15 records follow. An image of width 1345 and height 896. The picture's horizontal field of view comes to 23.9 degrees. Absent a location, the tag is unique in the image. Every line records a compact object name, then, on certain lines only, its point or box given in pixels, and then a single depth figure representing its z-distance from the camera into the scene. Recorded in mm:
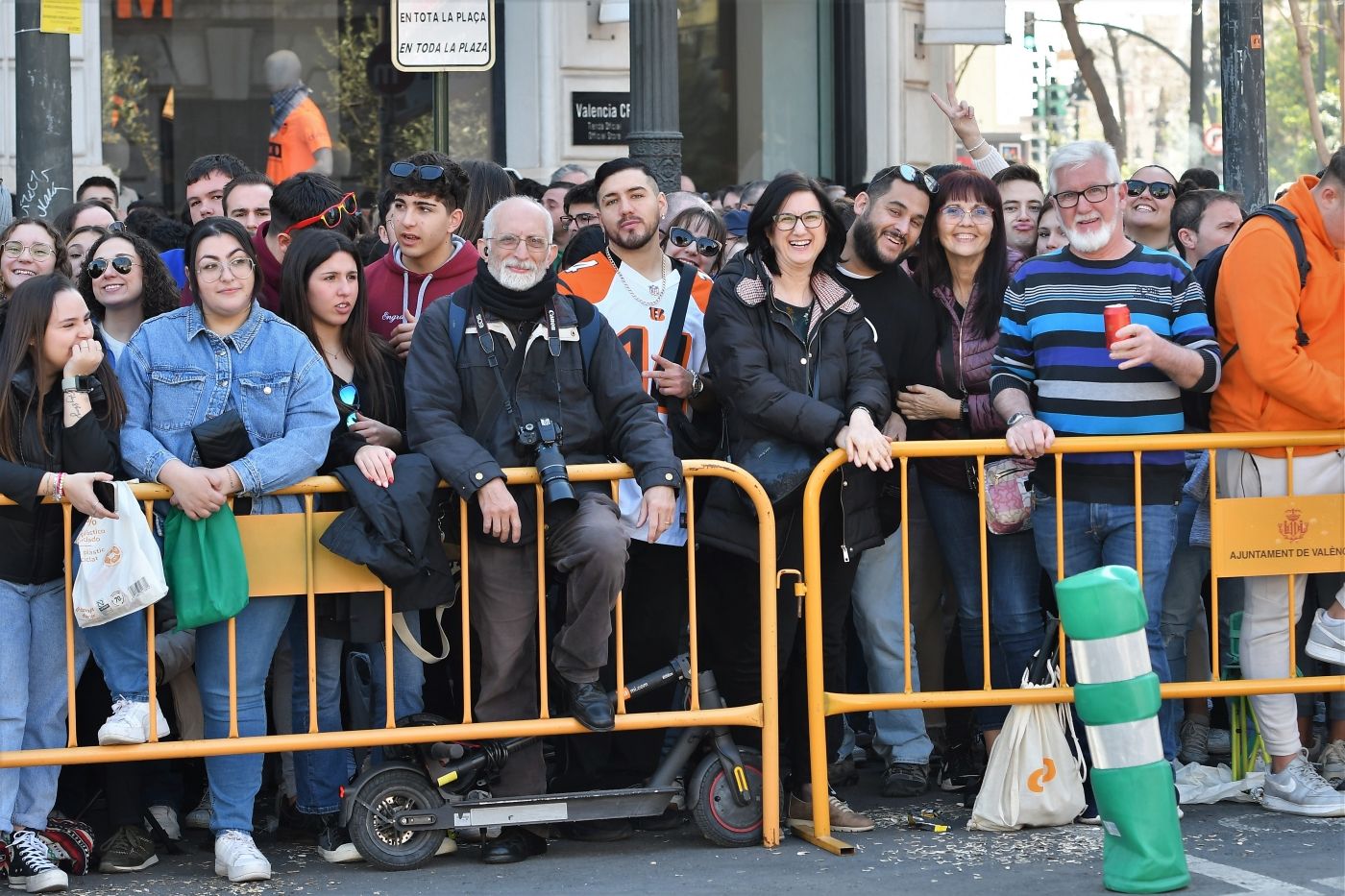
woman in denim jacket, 10096
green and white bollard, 9081
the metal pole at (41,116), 12716
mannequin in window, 20928
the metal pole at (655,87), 14700
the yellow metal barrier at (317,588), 9889
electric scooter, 10090
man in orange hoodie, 10818
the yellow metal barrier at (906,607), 10471
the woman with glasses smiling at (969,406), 11353
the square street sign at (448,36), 14727
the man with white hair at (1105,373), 10765
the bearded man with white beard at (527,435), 10090
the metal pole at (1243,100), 18709
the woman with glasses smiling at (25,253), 11359
